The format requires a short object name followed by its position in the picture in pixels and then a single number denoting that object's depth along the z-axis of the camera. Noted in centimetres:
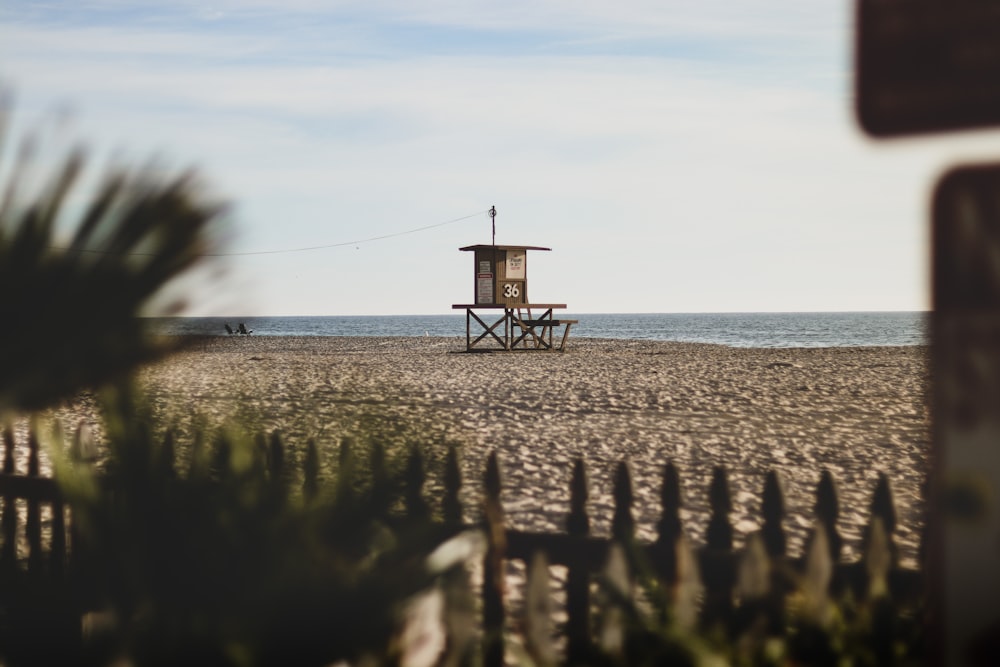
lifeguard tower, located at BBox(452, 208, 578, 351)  6281
